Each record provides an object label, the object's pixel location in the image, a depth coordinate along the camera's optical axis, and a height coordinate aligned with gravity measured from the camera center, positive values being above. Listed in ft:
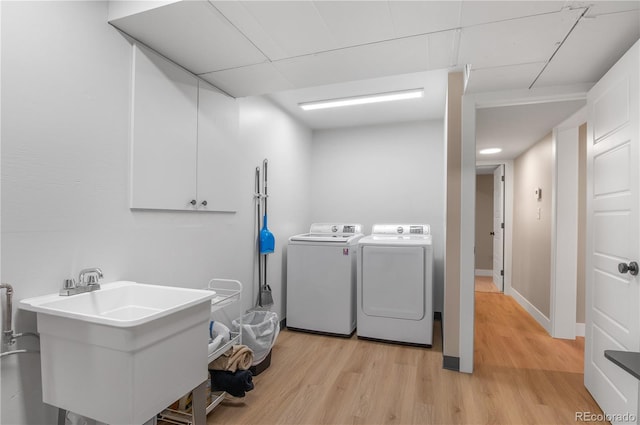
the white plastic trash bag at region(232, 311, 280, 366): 7.49 -3.06
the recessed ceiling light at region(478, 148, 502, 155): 13.72 +2.87
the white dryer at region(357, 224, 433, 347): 9.48 -2.43
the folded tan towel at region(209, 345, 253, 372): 6.20 -3.04
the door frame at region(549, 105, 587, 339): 10.14 -0.68
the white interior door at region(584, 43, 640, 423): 5.15 -0.30
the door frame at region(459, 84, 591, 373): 7.82 -0.19
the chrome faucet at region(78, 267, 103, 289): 4.62 -1.00
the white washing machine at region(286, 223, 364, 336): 10.27 -2.44
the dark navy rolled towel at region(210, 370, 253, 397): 6.16 -3.40
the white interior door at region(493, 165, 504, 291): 16.34 -0.73
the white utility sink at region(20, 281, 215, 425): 3.44 -1.77
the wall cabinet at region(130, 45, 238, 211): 5.57 +1.51
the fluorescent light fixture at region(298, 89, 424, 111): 9.60 +3.73
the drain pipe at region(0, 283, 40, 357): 3.81 -1.45
